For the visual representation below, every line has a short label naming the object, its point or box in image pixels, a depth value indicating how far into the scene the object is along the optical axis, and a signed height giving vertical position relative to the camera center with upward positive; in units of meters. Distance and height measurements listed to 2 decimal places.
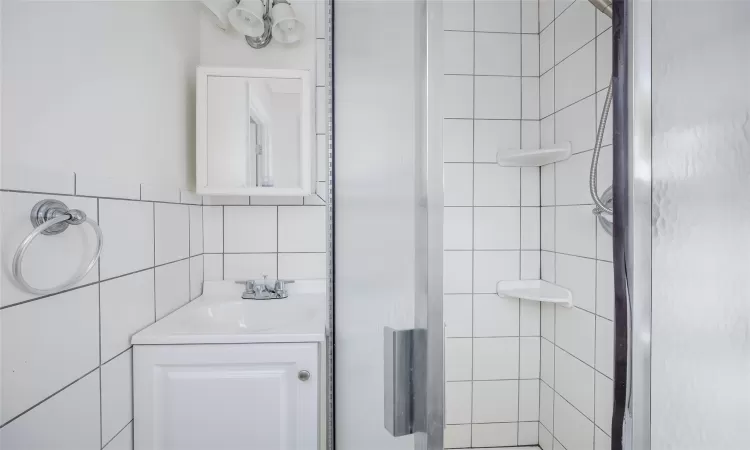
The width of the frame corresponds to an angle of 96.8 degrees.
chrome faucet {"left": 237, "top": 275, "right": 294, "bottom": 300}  1.32 -0.27
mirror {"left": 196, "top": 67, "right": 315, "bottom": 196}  1.26 +0.36
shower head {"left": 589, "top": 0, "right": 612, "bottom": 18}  0.52 +0.36
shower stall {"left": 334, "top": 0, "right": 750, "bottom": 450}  0.26 +0.02
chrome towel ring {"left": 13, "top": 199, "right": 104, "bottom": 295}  0.55 -0.01
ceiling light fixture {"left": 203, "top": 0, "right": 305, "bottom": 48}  1.28 +0.80
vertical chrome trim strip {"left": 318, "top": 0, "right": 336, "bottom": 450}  0.60 -0.03
